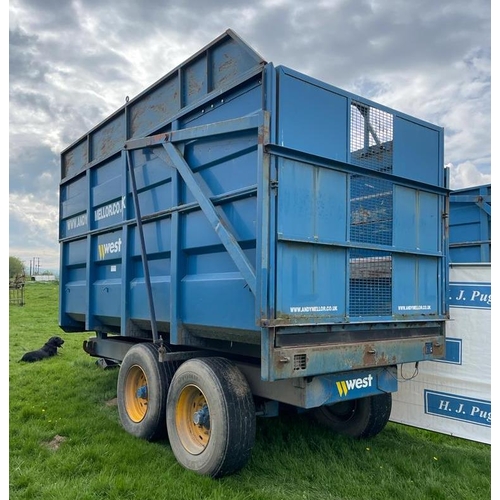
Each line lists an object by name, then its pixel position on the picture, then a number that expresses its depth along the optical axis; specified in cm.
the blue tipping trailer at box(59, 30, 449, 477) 343
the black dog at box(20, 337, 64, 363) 874
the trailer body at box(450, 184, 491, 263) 762
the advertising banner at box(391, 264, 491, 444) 475
